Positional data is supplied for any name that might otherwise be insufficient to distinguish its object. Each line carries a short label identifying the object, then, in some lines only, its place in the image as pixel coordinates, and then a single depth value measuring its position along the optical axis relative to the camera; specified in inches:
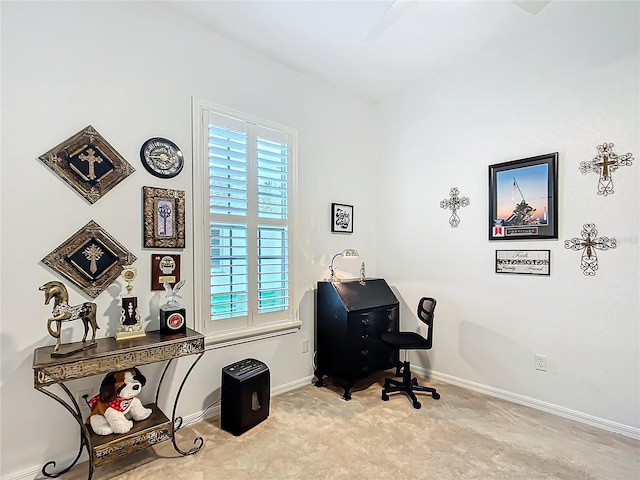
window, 108.2
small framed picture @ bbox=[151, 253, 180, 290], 97.6
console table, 69.6
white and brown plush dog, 79.8
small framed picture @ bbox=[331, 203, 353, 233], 146.3
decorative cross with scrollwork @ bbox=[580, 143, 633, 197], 100.3
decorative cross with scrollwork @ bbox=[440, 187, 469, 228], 135.4
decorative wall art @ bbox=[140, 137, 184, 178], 97.3
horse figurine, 72.6
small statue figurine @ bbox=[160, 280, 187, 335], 90.7
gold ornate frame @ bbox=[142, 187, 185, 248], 96.8
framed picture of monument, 111.6
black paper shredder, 97.9
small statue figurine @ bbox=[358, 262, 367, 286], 138.9
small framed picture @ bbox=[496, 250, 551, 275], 113.3
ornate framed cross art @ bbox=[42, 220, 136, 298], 84.0
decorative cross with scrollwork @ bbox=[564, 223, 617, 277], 102.4
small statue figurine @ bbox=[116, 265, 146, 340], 86.4
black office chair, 118.5
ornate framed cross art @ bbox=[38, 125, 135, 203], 84.0
